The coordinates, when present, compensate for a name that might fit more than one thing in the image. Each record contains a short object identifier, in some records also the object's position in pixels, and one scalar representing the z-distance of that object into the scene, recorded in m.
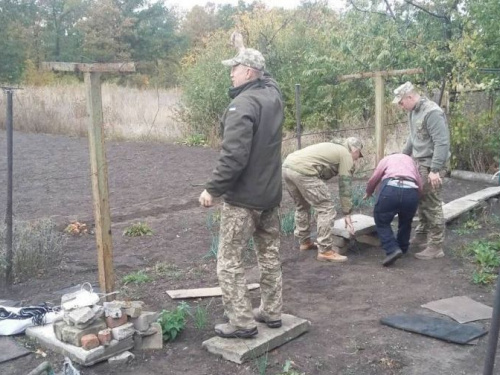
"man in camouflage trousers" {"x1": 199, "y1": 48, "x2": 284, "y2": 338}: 3.81
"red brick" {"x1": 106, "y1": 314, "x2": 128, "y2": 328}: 4.04
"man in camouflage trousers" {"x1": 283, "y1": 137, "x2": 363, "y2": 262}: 6.05
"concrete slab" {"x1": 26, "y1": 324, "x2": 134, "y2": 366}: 3.85
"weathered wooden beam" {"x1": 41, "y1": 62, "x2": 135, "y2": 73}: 4.07
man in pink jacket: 5.86
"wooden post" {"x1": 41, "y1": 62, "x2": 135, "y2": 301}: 4.11
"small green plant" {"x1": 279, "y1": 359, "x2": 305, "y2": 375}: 3.78
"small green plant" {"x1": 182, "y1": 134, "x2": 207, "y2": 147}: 15.87
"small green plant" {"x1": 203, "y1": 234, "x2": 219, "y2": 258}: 6.31
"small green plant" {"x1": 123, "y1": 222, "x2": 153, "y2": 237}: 7.22
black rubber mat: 4.32
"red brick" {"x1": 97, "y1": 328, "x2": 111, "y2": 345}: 3.95
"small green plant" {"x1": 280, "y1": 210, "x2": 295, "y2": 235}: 7.14
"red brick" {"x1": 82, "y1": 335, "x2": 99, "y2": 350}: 3.89
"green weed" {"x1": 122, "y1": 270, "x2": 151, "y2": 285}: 5.56
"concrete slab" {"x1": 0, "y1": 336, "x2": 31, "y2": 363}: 4.03
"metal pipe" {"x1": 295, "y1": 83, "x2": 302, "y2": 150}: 8.06
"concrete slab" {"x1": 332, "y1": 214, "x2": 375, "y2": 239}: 6.48
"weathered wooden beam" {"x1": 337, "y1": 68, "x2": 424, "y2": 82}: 7.47
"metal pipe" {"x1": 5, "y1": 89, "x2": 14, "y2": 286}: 5.11
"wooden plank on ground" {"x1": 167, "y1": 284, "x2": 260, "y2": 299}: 5.16
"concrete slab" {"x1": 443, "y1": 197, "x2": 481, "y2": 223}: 7.48
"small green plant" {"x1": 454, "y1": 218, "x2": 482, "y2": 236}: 7.23
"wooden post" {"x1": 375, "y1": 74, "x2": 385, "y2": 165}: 7.61
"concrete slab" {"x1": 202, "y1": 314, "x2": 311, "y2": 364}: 3.95
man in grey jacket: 5.98
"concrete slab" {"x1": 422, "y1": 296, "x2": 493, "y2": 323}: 4.71
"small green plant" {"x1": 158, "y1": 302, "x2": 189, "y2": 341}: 4.28
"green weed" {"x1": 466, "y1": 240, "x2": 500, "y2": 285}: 5.57
